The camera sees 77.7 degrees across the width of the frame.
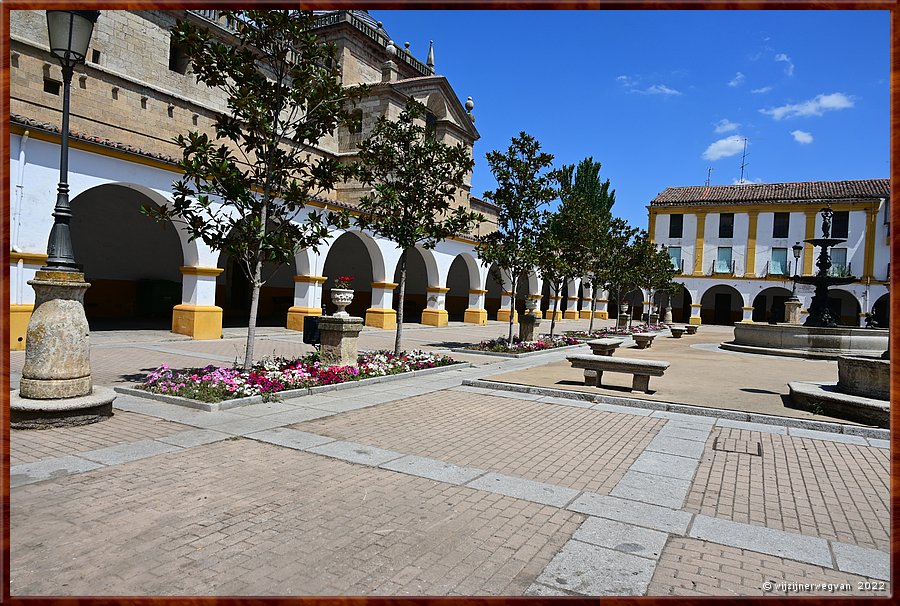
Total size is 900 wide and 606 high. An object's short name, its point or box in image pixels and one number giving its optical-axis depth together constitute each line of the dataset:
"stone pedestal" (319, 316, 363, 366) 10.02
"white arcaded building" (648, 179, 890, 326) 41.00
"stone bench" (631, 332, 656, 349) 19.28
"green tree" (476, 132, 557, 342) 16.12
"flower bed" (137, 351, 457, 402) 7.52
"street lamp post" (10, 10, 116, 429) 5.79
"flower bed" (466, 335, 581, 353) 15.84
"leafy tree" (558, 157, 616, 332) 19.59
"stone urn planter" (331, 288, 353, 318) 10.45
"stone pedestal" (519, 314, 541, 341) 18.14
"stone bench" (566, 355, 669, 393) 9.15
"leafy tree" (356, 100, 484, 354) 12.30
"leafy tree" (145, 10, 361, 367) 8.16
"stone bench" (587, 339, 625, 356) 13.46
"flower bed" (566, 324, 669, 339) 23.69
